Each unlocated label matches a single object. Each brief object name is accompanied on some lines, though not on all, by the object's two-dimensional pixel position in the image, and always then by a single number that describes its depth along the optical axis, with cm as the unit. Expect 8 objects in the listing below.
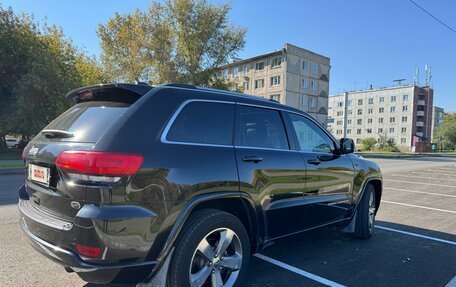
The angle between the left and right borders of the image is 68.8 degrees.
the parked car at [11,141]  4276
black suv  236
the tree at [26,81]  2009
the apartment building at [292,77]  4994
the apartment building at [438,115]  11494
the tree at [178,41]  2980
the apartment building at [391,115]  8031
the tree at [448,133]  8406
